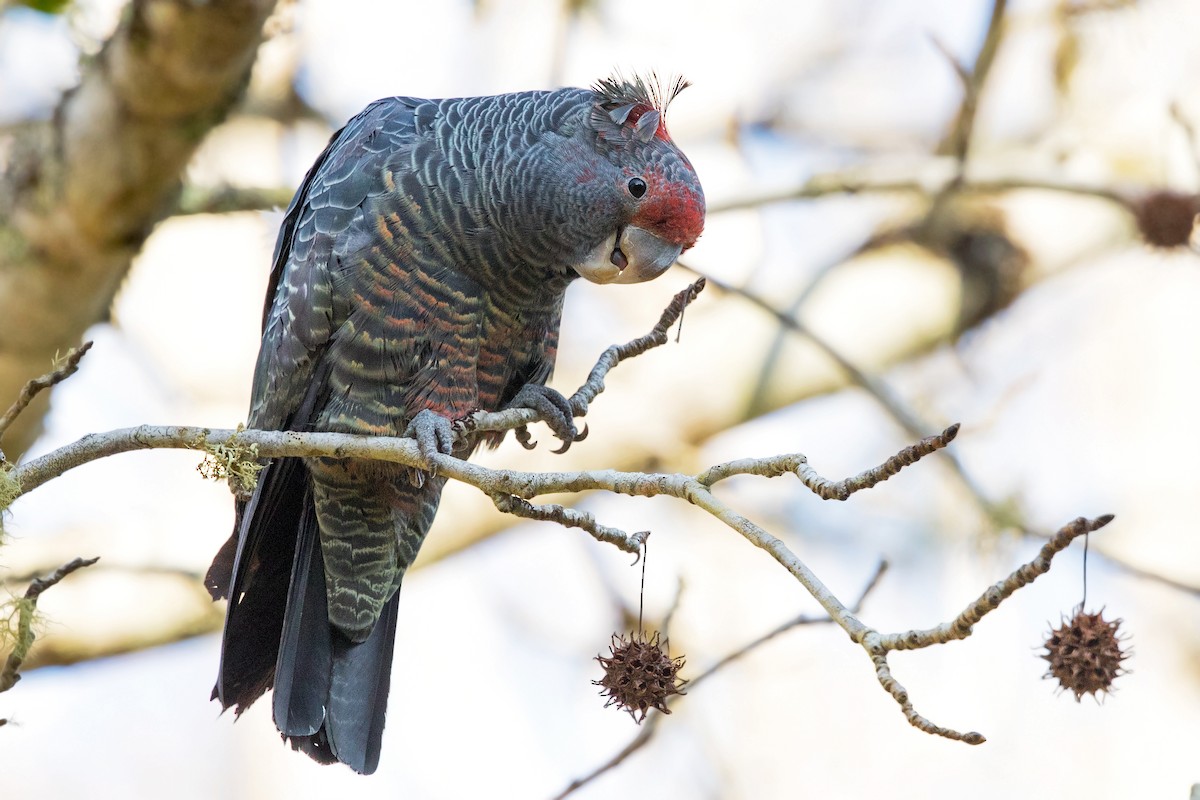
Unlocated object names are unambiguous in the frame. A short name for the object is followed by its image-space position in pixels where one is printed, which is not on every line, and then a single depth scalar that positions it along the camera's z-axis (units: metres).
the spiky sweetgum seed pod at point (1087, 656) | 5.98
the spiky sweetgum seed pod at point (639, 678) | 6.37
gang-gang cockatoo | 8.71
